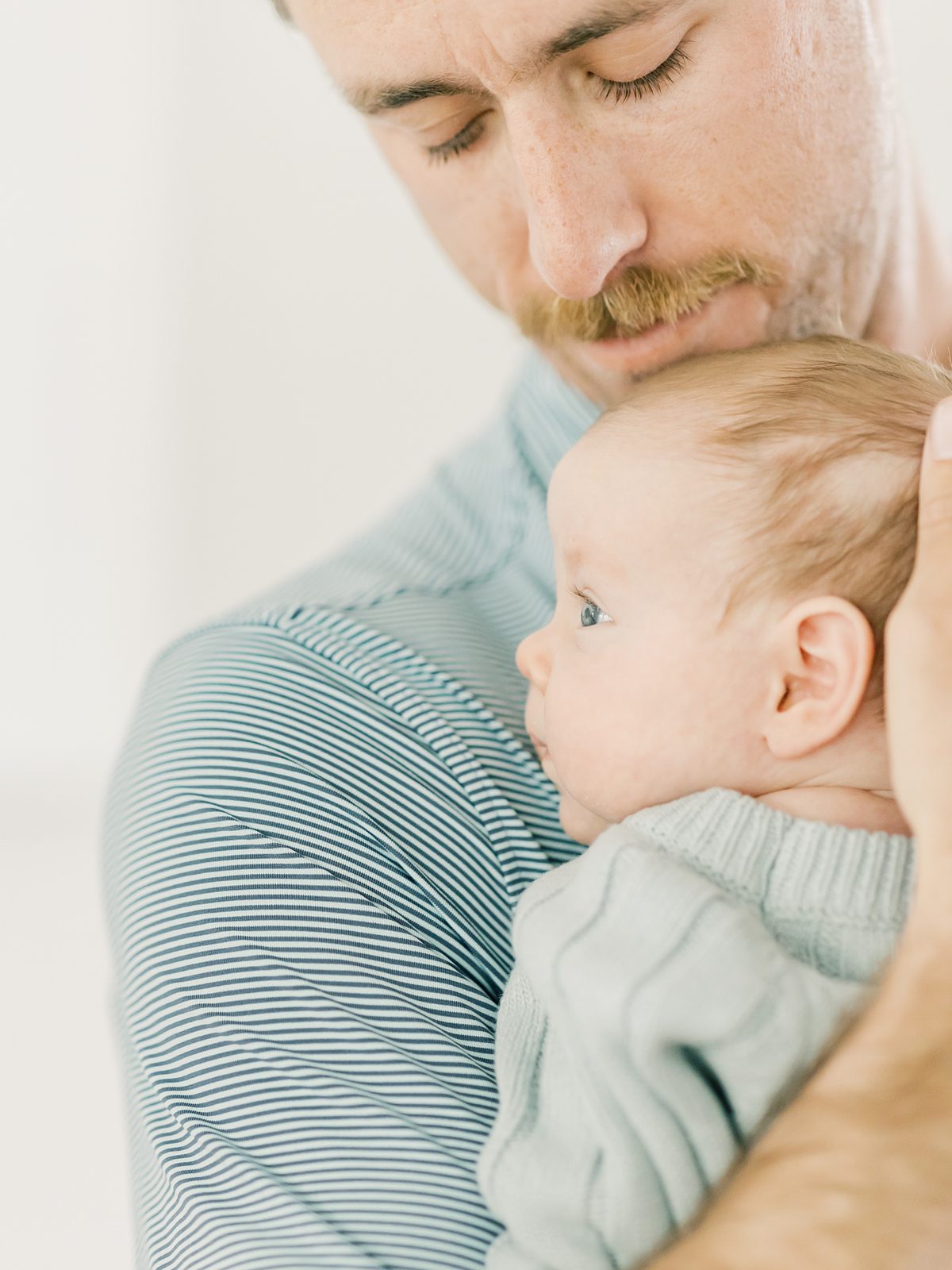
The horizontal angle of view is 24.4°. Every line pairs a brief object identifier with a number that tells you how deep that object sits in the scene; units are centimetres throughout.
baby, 48
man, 49
